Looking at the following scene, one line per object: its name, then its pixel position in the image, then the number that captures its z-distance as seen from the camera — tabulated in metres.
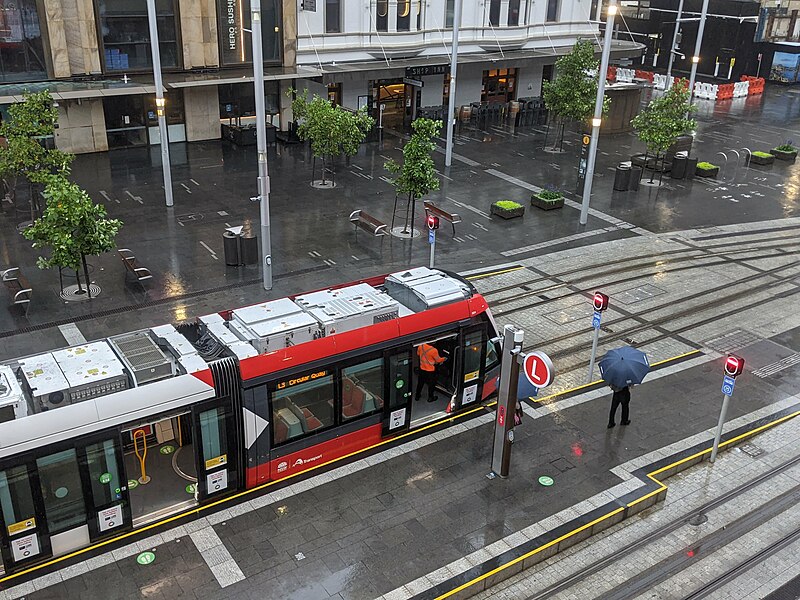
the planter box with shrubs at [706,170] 37.09
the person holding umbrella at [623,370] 16.33
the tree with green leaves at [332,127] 31.25
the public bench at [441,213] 28.36
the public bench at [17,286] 21.39
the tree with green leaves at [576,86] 37.81
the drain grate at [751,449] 16.66
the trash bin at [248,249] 24.66
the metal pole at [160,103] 26.55
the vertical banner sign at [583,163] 30.97
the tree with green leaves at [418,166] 27.02
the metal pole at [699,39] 40.81
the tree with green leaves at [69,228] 20.50
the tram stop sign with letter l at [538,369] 14.20
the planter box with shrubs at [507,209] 30.16
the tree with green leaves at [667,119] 33.53
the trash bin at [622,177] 33.97
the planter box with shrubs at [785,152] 41.09
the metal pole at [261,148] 21.17
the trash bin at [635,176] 34.47
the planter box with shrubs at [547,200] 31.39
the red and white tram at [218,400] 12.12
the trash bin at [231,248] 24.52
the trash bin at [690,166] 36.75
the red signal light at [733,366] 14.92
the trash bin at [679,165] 36.56
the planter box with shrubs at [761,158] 40.00
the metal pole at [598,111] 26.44
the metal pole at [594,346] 18.42
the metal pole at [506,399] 13.98
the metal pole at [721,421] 15.45
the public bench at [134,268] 23.17
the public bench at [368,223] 27.05
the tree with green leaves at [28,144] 25.42
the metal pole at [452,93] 35.33
